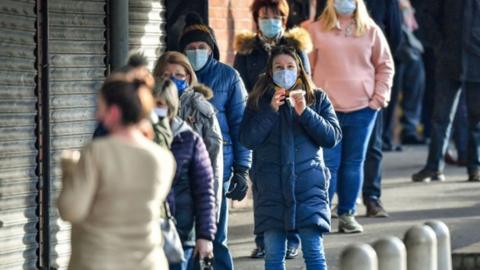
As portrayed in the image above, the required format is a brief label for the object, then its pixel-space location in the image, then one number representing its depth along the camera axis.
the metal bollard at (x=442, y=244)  16.15
